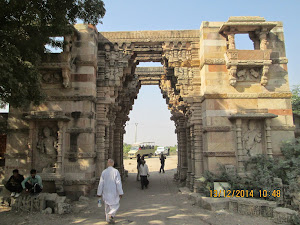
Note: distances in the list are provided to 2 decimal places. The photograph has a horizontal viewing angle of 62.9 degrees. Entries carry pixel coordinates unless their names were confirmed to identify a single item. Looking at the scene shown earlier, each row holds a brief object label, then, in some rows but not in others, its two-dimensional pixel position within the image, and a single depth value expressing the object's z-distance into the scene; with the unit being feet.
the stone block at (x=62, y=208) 22.72
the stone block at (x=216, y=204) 23.71
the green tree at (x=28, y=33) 19.42
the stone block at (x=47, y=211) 22.49
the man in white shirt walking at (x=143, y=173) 38.70
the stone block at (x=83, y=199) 28.09
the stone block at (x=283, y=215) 20.01
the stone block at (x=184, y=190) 33.40
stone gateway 29.32
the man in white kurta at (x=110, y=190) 19.86
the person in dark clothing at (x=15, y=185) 24.50
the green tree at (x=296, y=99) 45.60
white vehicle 160.07
